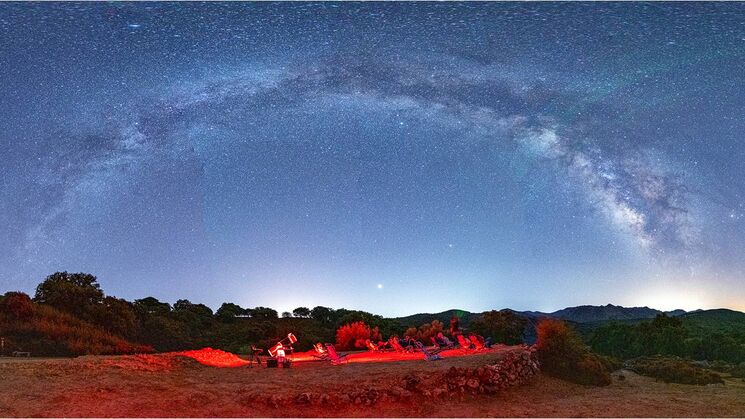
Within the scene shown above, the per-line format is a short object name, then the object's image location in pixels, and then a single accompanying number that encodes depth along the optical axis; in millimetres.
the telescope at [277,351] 18641
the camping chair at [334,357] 18914
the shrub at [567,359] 17531
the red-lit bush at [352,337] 26570
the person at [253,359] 18788
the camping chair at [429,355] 18425
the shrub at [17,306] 23781
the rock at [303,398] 12076
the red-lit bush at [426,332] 26912
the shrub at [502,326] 31469
